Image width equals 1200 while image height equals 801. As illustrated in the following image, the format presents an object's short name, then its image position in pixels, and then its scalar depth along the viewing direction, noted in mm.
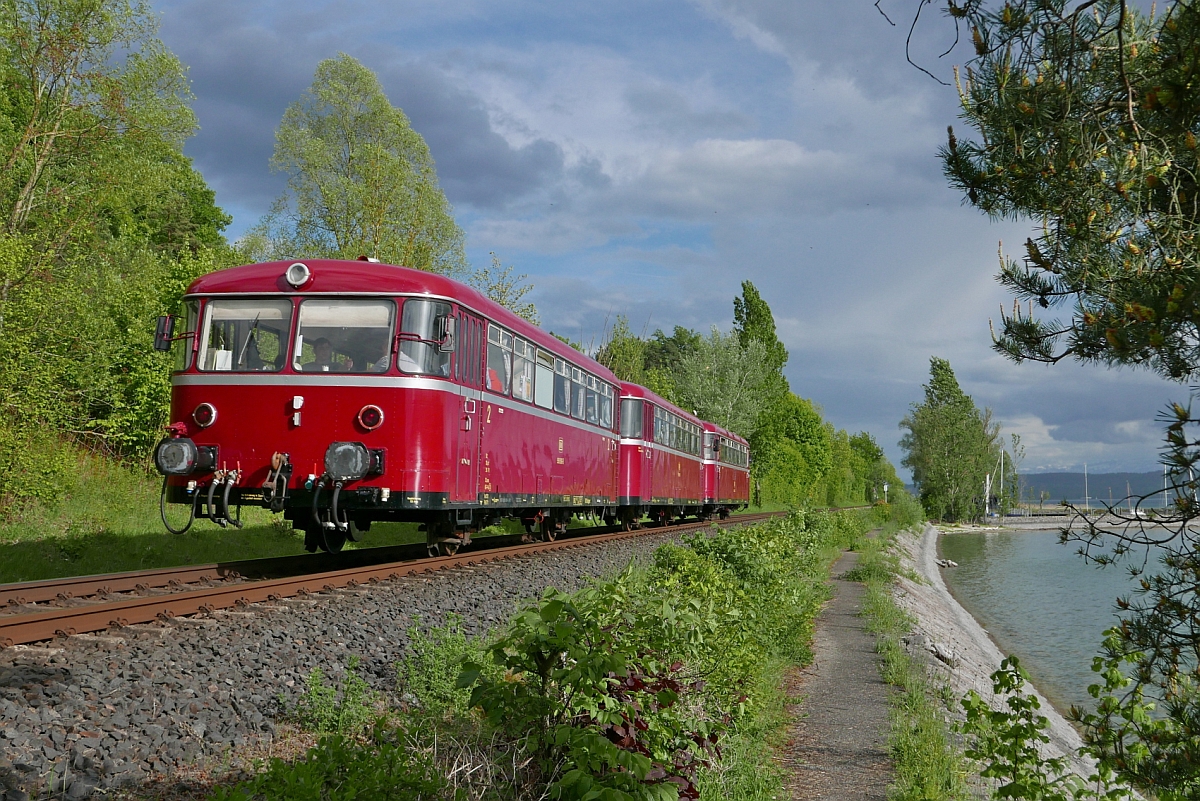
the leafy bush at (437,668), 6020
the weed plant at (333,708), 5414
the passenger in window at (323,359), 10648
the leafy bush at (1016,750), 4184
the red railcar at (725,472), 32156
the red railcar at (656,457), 21250
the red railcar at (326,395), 10328
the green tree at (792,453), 56438
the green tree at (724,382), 49156
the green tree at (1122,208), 3279
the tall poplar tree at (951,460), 70562
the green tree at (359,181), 31484
